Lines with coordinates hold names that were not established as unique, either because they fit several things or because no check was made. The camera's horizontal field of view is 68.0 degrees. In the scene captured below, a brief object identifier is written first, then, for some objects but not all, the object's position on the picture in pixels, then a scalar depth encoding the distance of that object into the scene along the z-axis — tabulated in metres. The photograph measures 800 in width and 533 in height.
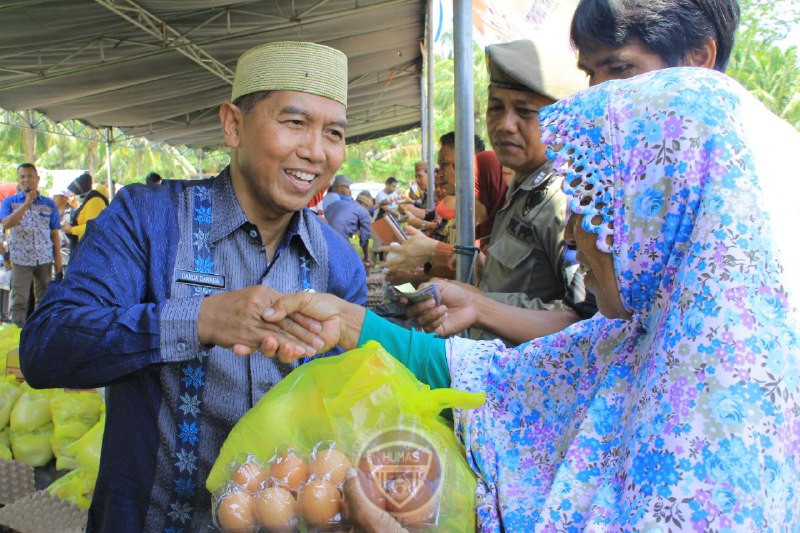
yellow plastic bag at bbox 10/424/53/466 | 3.07
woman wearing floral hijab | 0.92
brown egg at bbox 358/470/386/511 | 1.15
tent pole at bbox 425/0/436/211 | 8.14
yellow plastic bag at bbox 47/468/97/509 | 2.50
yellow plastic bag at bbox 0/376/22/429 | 3.21
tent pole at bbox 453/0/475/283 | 2.81
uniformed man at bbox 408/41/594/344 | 2.08
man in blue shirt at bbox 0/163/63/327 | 8.05
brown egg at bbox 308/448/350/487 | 1.19
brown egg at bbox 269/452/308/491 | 1.21
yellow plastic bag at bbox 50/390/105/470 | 2.99
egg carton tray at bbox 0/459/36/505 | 2.79
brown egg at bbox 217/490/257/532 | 1.16
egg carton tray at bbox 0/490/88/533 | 2.40
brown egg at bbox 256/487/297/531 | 1.15
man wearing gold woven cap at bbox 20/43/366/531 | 1.47
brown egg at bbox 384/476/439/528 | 1.15
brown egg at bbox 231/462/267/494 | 1.23
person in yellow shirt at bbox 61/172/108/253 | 9.01
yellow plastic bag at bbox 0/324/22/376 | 3.73
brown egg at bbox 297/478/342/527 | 1.14
